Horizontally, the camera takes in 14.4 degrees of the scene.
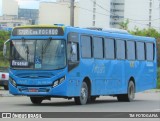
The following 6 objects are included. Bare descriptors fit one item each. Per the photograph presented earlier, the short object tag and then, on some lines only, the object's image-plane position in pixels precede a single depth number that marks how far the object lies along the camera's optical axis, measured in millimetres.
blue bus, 22328
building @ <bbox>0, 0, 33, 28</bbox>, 185750
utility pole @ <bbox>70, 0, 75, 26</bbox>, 37206
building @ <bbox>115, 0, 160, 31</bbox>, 181750
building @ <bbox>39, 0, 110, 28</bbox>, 181750
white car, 37781
